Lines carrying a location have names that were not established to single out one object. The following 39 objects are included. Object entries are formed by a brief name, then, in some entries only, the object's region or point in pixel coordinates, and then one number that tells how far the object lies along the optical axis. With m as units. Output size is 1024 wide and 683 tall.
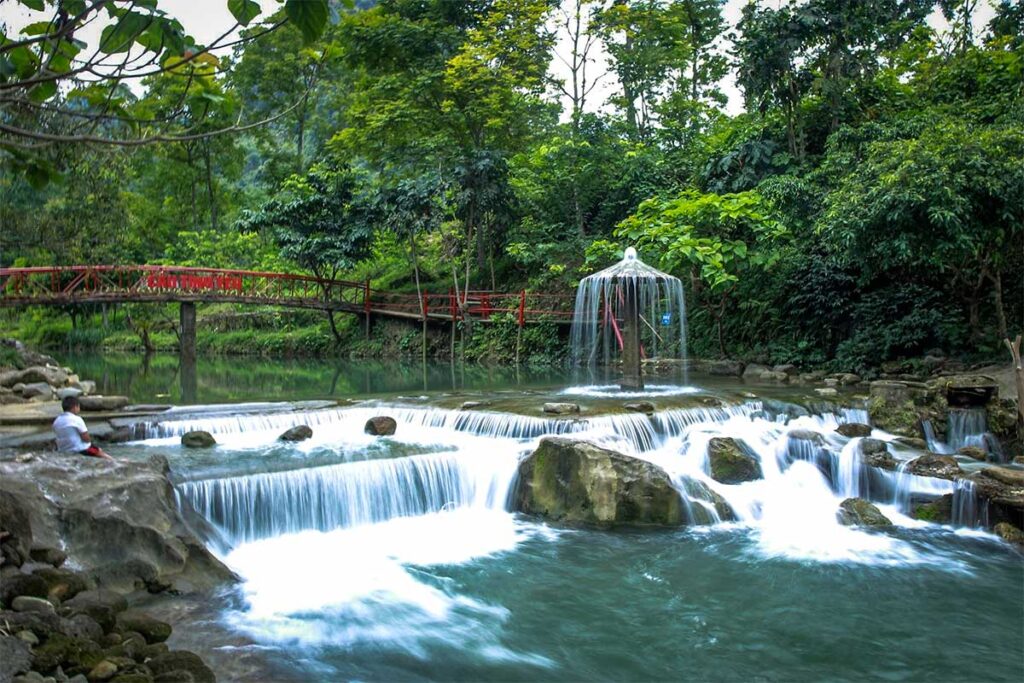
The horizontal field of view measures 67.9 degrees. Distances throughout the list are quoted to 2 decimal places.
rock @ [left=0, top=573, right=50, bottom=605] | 5.02
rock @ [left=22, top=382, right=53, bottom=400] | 12.91
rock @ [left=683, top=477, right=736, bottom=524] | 8.80
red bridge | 23.50
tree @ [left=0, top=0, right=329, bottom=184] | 2.52
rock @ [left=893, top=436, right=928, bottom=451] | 10.68
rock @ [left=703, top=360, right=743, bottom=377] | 17.75
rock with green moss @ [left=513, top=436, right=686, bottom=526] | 8.64
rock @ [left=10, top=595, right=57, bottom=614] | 4.89
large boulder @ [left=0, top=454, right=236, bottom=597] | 6.27
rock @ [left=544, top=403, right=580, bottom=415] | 11.09
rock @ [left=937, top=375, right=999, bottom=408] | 11.58
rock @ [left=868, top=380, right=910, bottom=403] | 11.78
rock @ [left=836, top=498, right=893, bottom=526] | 8.53
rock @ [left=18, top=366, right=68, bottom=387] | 13.88
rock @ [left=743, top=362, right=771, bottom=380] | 16.85
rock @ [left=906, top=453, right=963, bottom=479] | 8.96
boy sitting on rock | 7.78
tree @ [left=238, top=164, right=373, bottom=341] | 26.86
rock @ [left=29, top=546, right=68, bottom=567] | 5.88
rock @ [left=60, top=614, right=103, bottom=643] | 4.71
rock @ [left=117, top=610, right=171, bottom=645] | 5.23
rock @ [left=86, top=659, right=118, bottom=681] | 4.30
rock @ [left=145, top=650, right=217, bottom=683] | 4.52
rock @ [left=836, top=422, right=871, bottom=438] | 11.15
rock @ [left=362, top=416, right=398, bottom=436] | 11.11
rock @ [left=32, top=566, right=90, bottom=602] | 5.46
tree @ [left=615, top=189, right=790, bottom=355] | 16.33
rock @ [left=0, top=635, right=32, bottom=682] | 3.93
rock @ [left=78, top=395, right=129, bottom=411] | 11.79
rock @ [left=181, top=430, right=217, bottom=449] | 10.13
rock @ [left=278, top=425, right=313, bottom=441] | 10.74
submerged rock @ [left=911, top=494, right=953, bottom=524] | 8.56
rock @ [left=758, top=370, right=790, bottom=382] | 16.04
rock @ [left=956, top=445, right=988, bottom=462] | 10.35
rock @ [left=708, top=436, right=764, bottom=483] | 9.82
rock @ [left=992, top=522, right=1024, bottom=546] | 7.86
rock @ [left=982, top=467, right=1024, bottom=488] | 8.14
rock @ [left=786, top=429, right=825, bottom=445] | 10.30
